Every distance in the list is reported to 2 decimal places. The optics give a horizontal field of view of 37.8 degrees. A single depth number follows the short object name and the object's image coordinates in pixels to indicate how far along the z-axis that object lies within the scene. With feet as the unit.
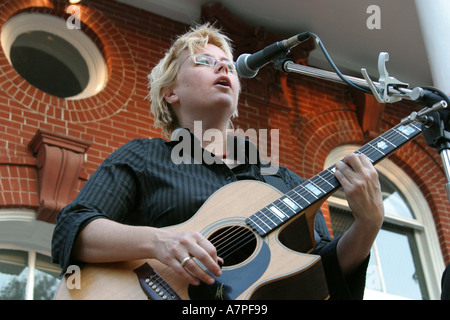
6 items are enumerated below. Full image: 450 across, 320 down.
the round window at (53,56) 21.26
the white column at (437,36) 18.10
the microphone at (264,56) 8.87
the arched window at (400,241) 24.61
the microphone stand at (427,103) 7.50
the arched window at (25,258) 17.44
